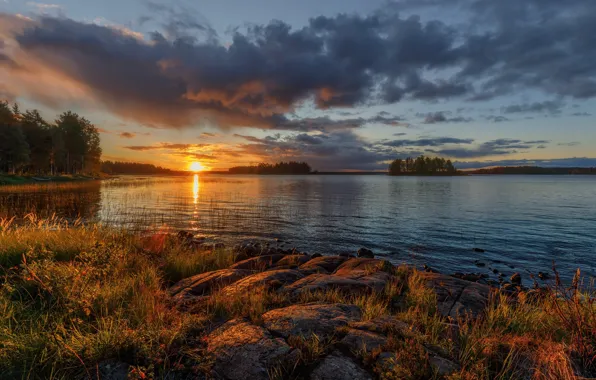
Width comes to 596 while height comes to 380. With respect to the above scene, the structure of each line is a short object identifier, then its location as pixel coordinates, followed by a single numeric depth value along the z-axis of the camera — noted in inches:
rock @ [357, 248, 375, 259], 745.1
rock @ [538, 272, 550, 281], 610.5
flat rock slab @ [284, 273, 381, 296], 298.2
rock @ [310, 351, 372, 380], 147.3
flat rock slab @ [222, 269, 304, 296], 289.9
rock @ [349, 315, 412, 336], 182.7
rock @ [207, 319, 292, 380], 156.1
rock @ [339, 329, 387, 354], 165.6
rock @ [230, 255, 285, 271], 449.6
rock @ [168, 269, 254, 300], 320.2
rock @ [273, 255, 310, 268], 502.2
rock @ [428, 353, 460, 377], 144.5
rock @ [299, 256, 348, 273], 449.3
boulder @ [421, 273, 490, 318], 282.5
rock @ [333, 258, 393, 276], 384.8
